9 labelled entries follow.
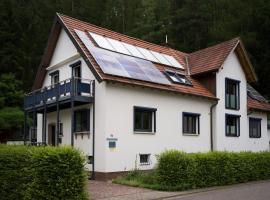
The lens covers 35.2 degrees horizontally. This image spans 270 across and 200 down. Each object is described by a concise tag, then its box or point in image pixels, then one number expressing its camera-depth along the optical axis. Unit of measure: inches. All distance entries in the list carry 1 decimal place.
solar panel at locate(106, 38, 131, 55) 932.0
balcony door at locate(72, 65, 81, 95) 918.1
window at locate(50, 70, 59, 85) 1032.2
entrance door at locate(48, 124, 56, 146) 1027.9
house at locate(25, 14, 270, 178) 804.6
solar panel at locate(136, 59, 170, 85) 890.1
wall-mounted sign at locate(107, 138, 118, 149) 784.3
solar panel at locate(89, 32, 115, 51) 901.8
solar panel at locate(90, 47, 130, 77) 807.7
